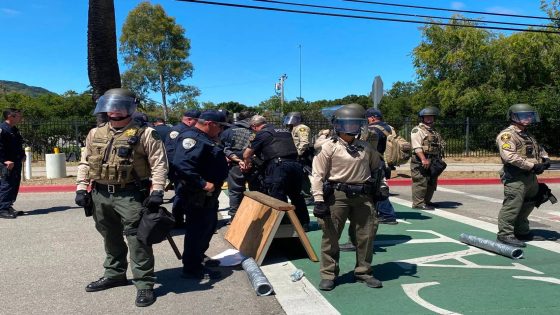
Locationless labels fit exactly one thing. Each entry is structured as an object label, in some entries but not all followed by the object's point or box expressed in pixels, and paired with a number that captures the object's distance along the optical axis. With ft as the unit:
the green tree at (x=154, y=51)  125.59
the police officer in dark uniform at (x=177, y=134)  21.36
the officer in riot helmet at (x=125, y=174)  14.35
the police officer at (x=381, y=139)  25.09
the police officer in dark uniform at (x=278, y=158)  22.07
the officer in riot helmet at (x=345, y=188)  15.28
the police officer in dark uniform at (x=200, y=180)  15.94
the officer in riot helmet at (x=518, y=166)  20.44
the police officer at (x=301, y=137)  28.96
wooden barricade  17.79
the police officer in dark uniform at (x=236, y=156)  25.35
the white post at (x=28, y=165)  46.45
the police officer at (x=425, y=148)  29.68
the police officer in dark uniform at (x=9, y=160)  27.66
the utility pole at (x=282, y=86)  145.44
